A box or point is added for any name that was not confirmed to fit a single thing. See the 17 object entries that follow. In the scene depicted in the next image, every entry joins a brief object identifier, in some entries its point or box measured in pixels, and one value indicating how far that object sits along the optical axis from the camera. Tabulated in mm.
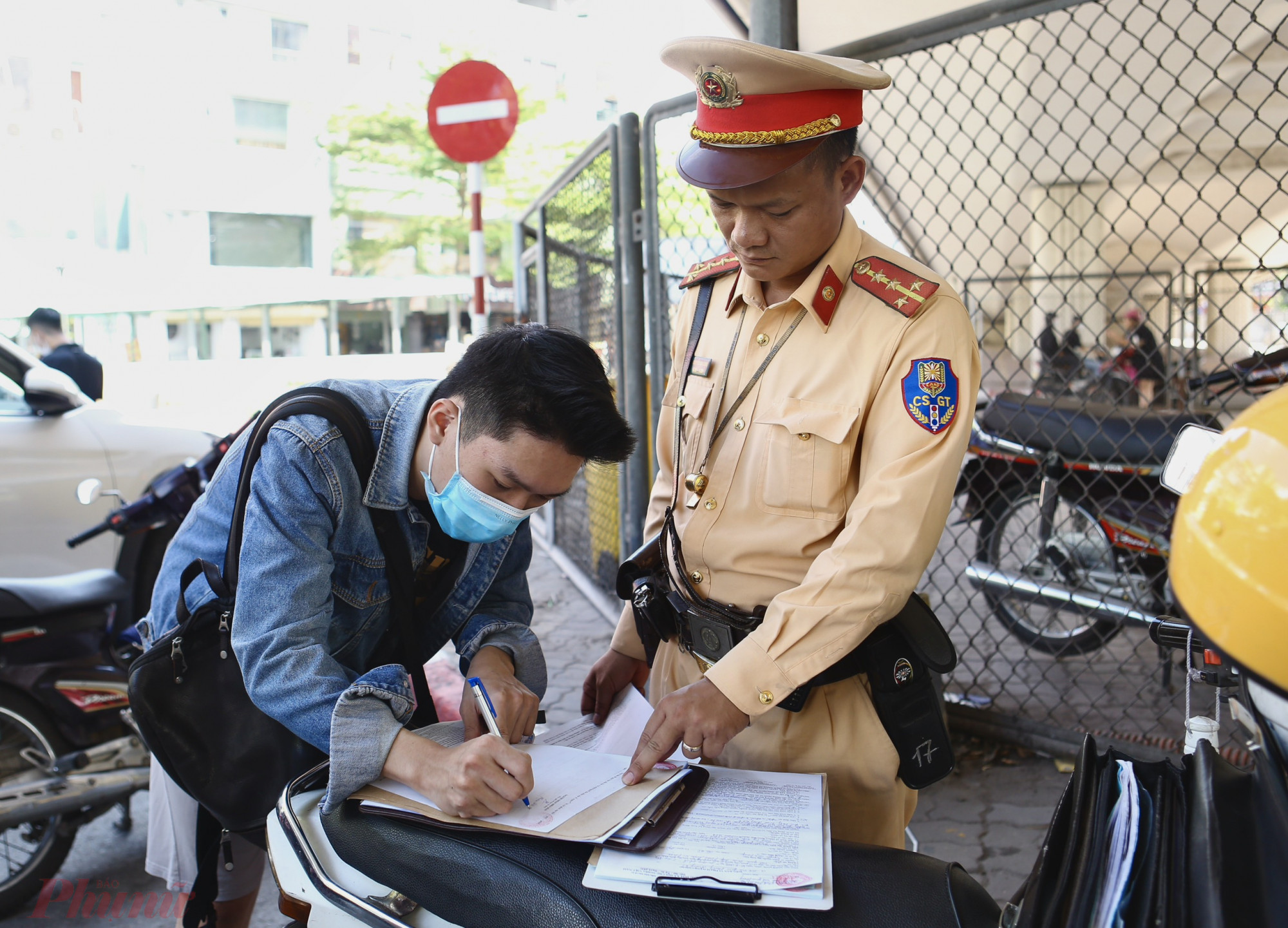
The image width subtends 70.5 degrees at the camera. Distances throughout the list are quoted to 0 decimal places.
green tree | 22266
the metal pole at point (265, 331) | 22188
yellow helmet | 488
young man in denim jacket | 1170
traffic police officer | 1276
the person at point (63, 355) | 6332
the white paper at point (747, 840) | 930
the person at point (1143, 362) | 8203
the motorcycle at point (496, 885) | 898
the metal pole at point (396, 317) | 23828
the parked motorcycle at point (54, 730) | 2461
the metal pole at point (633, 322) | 3426
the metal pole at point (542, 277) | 5449
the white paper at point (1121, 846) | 711
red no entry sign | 5117
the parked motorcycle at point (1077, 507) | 3357
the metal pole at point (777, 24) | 2422
